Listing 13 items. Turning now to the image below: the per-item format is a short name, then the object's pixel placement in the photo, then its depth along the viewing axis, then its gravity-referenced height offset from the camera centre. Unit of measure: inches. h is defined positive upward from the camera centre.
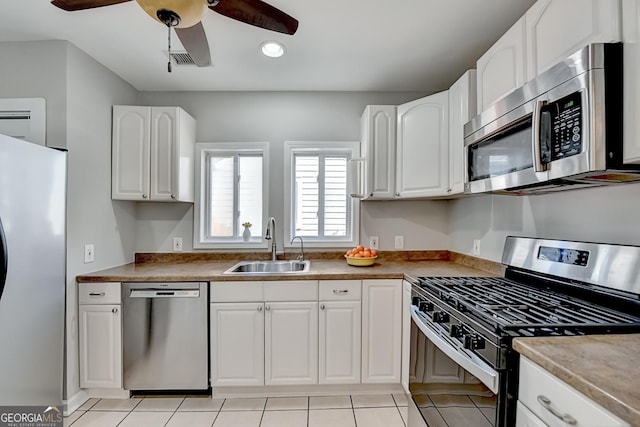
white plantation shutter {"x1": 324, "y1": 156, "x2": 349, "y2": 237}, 111.1 +6.3
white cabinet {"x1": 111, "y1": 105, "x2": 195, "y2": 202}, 95.4 +19.6
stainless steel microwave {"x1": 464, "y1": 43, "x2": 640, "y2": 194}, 38.2 +12.4
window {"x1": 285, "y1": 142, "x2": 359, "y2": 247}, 110.6 +7.0
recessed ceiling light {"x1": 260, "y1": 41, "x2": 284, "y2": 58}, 78.4 +43.0
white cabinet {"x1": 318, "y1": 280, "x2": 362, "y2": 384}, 84.4 -31.6
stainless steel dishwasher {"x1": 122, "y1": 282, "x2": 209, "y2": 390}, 81.8 -31.7
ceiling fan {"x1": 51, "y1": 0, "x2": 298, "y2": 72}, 46.3 +34.9
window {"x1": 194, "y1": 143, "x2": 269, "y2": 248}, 110.2 +7.7
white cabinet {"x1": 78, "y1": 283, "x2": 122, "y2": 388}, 81.0 -30.8
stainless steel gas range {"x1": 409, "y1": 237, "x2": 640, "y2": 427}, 39.2 -14.3
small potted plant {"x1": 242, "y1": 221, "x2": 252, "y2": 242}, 108.8 -5.8
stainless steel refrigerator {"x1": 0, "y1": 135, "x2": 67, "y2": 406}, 57.6 -11.6
